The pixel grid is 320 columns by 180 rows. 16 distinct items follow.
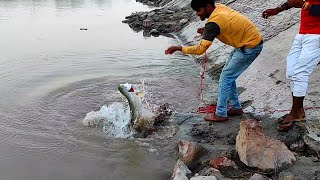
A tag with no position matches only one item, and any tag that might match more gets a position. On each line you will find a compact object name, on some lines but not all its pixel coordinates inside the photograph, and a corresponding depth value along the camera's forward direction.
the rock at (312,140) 4.70
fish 6.39
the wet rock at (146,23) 18.66
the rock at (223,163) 4.64
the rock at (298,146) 4.85
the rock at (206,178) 4.34
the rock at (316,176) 4.18
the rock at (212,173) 4.48
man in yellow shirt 5.21
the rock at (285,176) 4.17
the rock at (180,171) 4.70
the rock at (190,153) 5.08
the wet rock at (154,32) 17.41
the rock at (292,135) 4.97
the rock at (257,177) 4.21
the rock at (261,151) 4.49
